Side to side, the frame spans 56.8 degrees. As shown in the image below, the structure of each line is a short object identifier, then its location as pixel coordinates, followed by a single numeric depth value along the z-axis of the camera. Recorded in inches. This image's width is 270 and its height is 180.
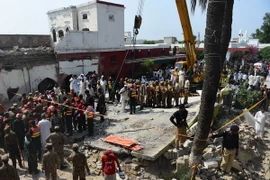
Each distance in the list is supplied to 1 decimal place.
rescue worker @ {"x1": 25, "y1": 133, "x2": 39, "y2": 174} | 300.8
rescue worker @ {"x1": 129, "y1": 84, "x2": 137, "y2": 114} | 482.3
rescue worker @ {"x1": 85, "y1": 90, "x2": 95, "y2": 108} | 442.2
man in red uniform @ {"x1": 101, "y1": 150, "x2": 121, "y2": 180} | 259.8
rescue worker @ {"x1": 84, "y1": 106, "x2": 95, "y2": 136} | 399.2
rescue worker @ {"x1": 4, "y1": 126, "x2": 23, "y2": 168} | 304.5
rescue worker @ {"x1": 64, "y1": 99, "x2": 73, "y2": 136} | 400.2
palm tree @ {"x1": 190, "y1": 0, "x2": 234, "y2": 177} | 247.1
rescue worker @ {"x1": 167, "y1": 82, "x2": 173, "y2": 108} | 522.9
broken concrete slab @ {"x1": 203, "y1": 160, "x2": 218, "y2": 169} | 309.4
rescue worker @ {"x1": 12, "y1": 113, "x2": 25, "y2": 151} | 340.9
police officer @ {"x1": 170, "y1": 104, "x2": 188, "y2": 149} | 323.3
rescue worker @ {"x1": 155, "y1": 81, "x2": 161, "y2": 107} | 525.7
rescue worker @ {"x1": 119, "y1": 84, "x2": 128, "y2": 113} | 498.9
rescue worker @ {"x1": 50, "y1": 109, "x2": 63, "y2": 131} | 370.6
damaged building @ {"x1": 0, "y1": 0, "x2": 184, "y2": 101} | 649.0
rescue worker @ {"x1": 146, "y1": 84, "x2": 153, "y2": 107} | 534.6
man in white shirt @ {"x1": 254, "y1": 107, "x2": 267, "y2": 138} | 462.4
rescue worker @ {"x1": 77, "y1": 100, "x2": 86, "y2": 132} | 406.3
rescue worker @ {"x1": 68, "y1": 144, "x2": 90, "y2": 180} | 270.7
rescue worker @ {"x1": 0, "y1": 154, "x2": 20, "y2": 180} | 236.1
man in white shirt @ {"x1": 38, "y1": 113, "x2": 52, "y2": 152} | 339.3
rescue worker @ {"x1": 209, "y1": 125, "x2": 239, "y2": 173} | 292.4
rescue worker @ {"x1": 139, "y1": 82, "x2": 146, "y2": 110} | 527.1
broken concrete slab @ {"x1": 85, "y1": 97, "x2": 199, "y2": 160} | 343.7
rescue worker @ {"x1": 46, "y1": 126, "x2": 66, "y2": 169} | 312.2
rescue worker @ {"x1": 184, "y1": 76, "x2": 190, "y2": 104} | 538.3
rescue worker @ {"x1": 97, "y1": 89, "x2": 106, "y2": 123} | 465.9
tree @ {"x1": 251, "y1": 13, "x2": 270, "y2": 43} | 2174.0
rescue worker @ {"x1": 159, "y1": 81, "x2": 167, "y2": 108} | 522.6
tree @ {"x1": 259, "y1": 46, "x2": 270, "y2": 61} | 1354.6
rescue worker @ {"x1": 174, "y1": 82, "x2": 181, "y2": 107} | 534.3
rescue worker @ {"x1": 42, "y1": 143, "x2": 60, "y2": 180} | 271.7
